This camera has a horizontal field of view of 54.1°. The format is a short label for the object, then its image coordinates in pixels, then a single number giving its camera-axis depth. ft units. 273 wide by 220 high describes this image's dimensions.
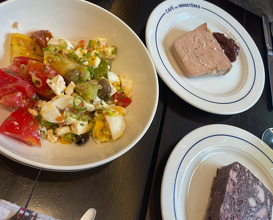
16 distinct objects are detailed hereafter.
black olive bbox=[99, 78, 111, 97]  0.91
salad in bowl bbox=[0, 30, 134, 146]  0.80
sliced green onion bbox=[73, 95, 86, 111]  0.83
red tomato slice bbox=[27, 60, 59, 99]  0.84
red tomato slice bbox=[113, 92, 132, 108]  0.99
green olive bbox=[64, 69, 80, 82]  0.87
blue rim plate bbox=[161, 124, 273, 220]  0.97
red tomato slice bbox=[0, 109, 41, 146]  0.74
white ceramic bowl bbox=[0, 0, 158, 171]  0.77
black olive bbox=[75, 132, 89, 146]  0.86
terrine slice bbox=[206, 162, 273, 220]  0.99
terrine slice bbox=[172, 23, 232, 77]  1.29
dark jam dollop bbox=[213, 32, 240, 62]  1.50
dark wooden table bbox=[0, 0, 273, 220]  0.81
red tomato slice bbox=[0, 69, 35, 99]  0.80
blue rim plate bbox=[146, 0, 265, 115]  1.23
